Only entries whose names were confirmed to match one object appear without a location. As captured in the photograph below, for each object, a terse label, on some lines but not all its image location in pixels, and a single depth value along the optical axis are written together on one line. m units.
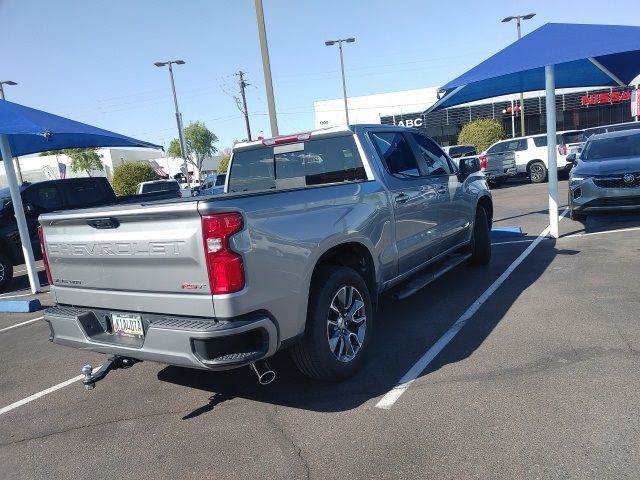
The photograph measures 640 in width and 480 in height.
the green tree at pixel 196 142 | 77.94
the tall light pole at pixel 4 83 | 27.55
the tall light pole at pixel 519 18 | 27.35
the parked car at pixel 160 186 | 17.59
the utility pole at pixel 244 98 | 43.03
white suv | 19.31
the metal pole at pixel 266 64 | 9.95
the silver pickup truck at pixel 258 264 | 2.96
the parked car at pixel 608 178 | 8.48
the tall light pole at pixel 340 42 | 32.69
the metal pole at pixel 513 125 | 37.53
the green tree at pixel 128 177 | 33.06
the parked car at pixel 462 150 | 21.12
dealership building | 37.62
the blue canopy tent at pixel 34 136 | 7.40
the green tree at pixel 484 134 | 30.38
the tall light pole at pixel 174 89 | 29.75
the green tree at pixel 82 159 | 50.12
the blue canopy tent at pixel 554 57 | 7.30
